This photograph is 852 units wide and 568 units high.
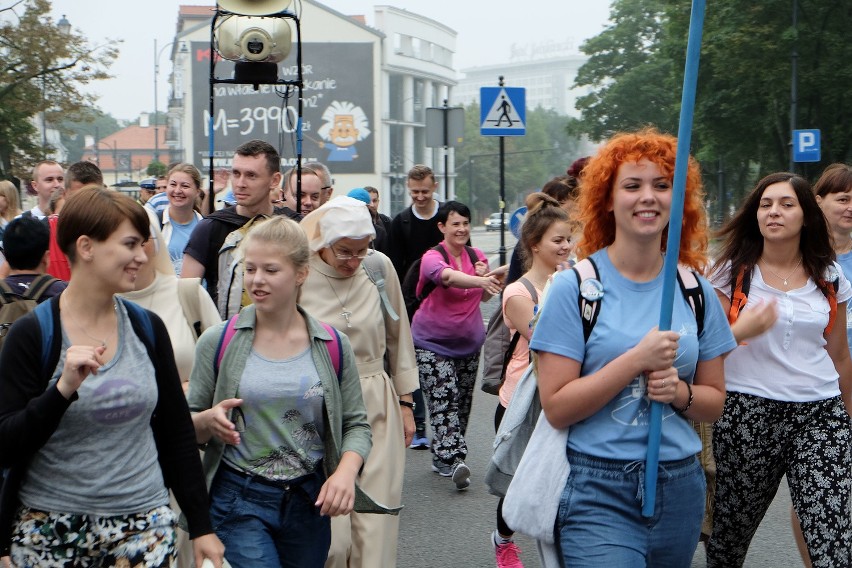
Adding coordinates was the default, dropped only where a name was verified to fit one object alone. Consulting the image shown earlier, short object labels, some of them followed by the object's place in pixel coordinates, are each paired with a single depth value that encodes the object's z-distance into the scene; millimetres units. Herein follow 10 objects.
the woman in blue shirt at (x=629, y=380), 3254
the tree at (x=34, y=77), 27766
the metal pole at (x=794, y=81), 30223
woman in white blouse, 4543
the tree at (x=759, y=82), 31906
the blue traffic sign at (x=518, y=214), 12495
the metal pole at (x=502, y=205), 15892
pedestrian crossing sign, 16188
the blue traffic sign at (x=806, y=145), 25953
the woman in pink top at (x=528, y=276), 5801
